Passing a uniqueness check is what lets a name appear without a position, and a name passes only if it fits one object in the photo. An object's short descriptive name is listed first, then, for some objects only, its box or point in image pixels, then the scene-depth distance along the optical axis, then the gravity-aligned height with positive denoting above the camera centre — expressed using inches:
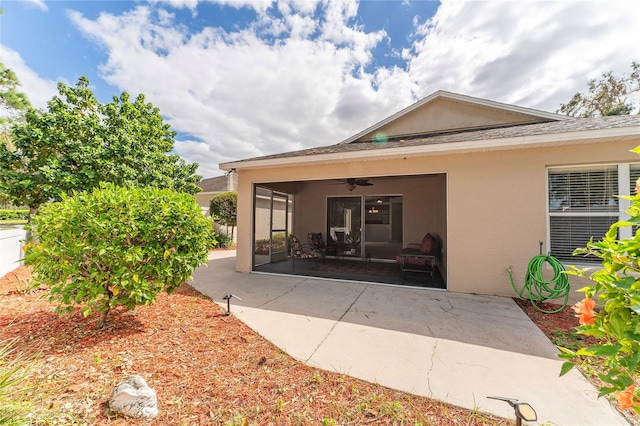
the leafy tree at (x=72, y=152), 240.8 +71.8
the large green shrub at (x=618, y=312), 36.5 -15.2
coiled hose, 161.5 -44.3
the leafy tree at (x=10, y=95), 421.4 +218.5
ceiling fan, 328.5 +52.2
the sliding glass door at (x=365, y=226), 374.3 -11.3
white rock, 74.7 -57.7
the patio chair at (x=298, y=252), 301.0 -42.6
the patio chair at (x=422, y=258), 251.6 -40.4
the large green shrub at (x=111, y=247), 114.3 -14.6
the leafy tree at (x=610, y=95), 664.4 +363.8
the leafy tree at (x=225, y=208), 511.5 +21.3
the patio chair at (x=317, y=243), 331.8 -34.7
